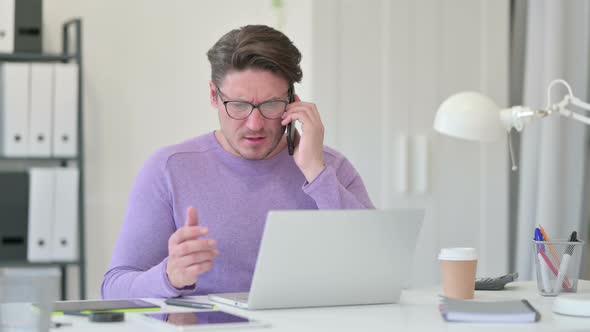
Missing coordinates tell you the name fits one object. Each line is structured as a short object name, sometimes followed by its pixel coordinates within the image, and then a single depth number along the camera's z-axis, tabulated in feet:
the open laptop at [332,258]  9.07
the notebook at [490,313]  8.83
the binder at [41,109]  14.32
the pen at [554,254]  10.19
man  10.45
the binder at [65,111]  14.39
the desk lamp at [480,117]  9.20
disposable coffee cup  9.80
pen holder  10.11
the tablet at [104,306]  9.10
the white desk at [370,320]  8.70
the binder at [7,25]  14.22
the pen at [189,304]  9.31
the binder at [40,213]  14.33
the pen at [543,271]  10.11
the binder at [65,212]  14.42
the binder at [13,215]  14.34
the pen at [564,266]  10.09
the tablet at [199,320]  8.63
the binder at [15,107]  14.26
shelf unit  14.46
